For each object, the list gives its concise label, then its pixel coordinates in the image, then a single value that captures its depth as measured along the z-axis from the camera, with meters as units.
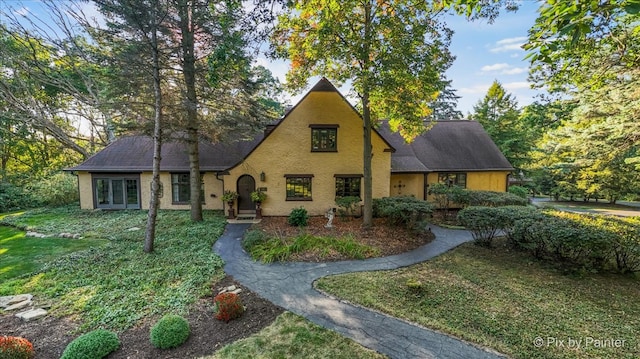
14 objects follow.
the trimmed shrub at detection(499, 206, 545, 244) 7.89
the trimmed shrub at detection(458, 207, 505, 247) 8.48
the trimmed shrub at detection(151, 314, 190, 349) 4.06
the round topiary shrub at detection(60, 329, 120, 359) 3.68
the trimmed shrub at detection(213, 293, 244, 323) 4.80
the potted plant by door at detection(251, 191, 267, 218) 12.89
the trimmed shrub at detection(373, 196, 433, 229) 10.32
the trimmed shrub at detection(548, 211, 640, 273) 6.16
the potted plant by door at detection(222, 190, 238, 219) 12.91
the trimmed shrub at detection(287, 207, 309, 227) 11.58
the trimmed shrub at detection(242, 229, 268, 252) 8.81
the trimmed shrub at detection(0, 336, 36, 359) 3.54
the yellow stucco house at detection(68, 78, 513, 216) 13.19
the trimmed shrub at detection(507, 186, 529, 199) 18.98
